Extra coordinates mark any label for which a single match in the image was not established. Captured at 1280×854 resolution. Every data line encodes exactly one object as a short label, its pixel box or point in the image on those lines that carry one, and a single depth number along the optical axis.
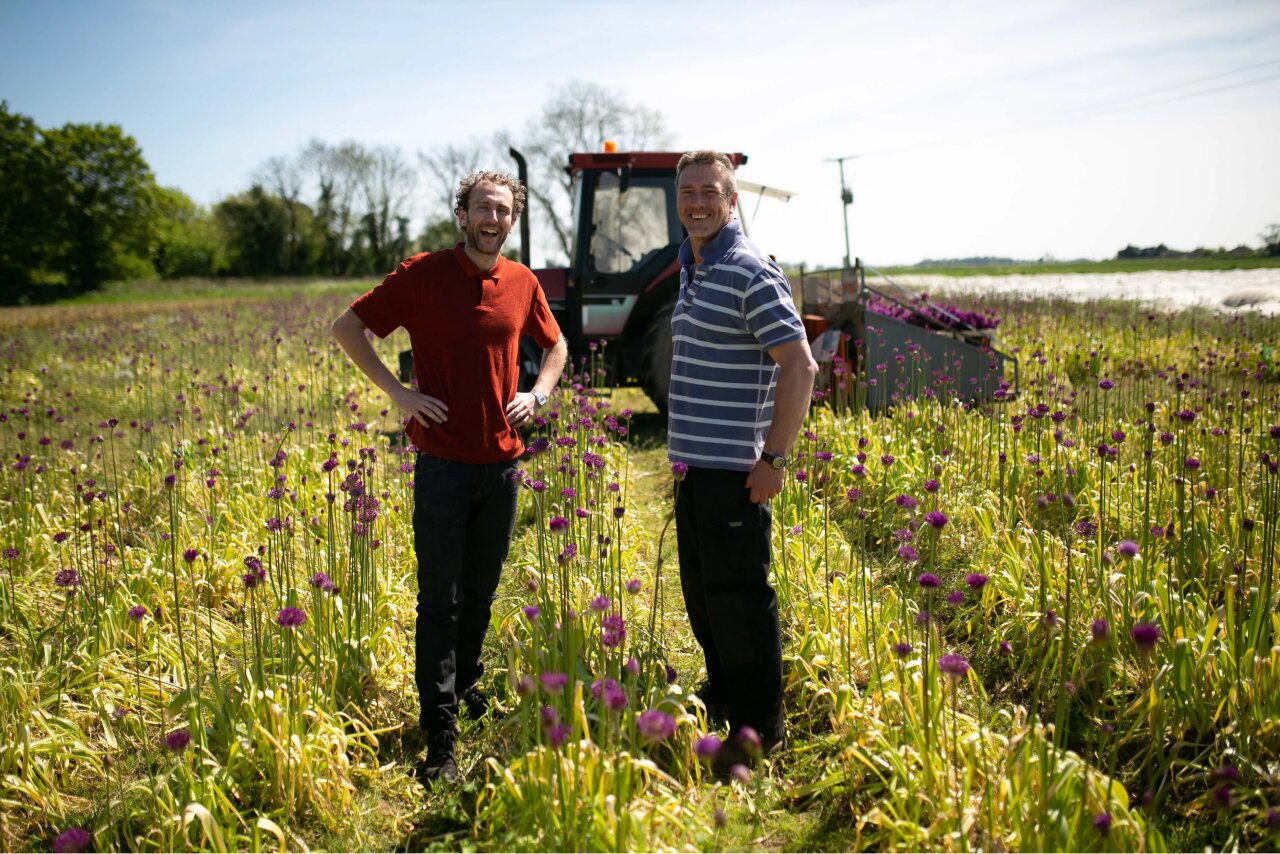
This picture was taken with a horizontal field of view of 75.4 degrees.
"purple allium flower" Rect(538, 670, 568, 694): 2.02
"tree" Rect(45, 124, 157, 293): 47.62
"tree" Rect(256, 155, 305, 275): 56.75
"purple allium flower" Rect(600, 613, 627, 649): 2.44
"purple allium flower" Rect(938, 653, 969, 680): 2.17
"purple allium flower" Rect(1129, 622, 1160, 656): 1.85
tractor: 7.81
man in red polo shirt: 2.88
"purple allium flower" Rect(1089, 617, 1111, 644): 1.85
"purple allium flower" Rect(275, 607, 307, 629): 2.65
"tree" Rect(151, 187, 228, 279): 57.35
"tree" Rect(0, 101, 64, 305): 44.78
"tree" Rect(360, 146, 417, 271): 57.06
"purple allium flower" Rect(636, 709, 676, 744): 1.85
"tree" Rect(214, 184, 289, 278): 56.62
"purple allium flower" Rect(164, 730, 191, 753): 2.25
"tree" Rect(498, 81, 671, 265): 42.53
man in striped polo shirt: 2.67
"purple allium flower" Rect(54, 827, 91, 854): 1.93
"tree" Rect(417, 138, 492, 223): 55.75
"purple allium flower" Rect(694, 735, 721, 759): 1.67
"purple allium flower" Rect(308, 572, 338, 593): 2.91
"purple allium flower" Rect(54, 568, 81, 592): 3.14
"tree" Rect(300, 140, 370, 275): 57.06
